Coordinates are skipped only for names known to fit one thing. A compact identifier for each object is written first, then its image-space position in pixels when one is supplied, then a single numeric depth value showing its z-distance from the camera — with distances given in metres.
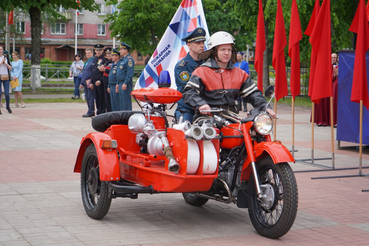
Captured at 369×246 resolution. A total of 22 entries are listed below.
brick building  77.06
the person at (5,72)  17.02
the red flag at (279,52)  9.74
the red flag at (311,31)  9.51
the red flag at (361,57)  8.62
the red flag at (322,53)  9.11
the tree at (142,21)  41.00
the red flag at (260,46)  9.98
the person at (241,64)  19.17
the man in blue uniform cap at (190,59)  6.95
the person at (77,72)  24.36
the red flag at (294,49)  9.59
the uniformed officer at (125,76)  13.89
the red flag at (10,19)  40.78
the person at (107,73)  15.78
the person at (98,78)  16.30
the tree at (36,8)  26.47
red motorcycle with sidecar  5.27
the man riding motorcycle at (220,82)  5.93
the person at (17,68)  18.84
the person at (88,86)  16.76
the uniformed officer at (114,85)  14.52
